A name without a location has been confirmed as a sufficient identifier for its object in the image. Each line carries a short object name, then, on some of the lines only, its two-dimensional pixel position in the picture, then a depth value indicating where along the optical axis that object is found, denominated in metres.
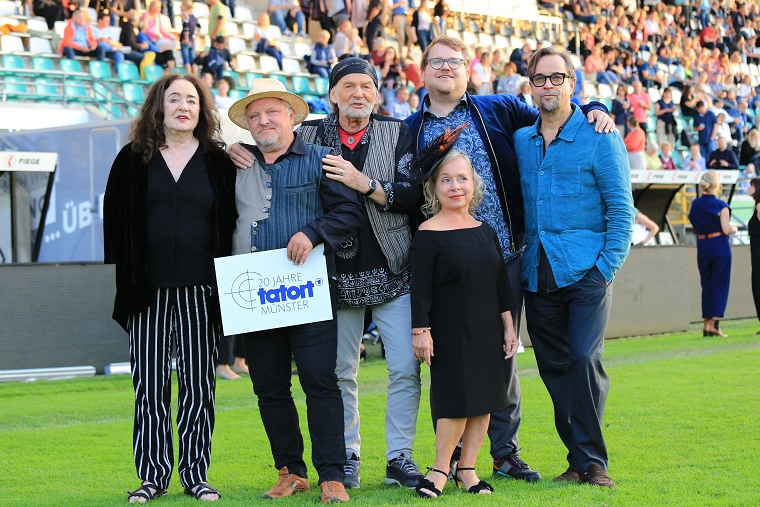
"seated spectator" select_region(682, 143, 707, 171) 22.19
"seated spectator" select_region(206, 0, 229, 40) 19.20
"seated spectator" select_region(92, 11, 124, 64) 16.89
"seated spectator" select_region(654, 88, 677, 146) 25.31
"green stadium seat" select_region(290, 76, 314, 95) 19.64
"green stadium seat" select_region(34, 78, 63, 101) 15.69
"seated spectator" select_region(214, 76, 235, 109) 16.23
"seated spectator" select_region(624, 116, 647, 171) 19.50
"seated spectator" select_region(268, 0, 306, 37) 21.75
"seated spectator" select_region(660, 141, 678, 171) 21.61
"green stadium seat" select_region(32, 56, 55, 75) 16.31
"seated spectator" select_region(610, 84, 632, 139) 22.69
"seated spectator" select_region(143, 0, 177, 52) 17.57
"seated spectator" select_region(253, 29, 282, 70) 19.77
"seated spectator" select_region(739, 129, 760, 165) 24.33
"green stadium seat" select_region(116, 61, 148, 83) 16.80
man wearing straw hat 5.09
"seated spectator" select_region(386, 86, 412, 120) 17.72
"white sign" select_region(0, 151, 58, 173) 12.12
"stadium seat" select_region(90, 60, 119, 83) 16.59
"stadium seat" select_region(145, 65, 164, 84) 16.98
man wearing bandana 5.38
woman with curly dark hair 5.12
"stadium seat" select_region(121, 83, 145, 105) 16.73
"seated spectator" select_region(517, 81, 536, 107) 20.38
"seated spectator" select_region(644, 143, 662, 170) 20.80
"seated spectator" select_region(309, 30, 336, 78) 20.19
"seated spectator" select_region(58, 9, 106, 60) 16.45
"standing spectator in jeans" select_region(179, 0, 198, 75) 17.39
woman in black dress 5.12
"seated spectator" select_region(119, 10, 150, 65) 17.16
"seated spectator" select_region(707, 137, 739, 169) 21.41
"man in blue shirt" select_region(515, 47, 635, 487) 5.27
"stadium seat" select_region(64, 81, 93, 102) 15.82
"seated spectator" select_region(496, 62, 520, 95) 21.64
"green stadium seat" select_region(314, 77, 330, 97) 19.88
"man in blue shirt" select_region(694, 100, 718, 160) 24.97
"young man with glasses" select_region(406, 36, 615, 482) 5.50
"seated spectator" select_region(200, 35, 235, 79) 17.50
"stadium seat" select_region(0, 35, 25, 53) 16.17
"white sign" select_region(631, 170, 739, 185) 16.89
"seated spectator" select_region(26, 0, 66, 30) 17.02
